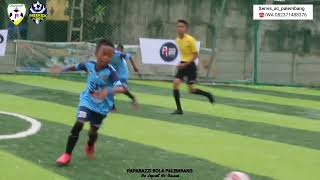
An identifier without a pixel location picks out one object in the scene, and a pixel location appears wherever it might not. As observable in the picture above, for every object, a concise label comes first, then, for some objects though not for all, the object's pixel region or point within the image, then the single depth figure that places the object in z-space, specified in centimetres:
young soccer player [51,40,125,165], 1344
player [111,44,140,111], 2323
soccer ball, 944
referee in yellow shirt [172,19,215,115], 2305
